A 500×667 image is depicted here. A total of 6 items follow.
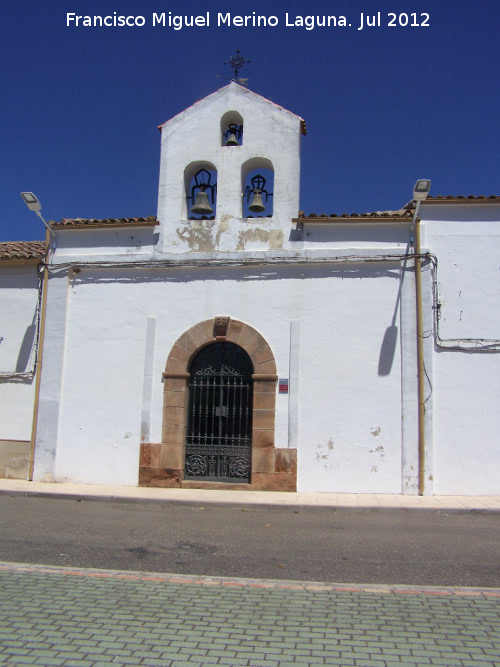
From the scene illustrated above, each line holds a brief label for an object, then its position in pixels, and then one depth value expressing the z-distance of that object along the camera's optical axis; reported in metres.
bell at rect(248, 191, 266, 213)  10.81
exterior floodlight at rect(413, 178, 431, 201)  9.42
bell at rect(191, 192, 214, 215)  10.88
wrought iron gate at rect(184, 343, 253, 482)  10.45
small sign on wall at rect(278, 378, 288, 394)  10.33
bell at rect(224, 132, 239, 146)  11.25
